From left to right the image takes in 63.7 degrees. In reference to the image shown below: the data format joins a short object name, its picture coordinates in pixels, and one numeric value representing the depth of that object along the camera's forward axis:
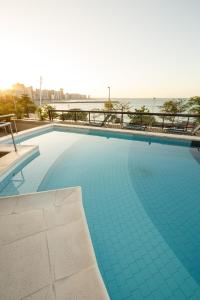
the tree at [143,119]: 8.95
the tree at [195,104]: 14.54
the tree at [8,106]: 14.85
